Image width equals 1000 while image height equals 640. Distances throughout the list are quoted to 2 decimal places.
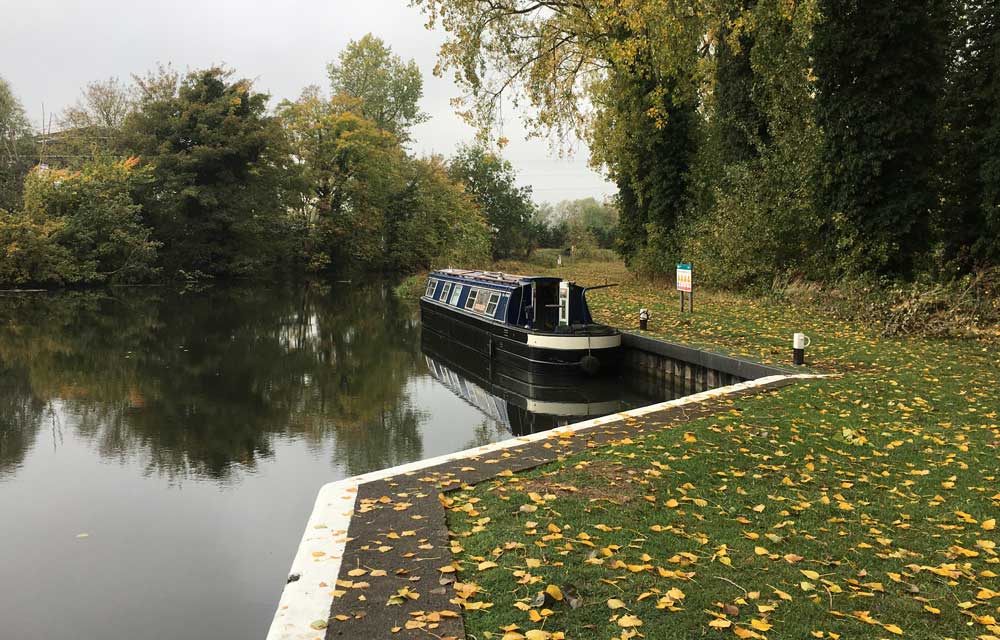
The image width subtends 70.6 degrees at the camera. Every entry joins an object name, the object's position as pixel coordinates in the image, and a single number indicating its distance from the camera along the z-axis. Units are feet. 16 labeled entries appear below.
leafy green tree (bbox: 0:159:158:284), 93.20
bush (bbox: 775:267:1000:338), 40.01
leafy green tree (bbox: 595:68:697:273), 73.72
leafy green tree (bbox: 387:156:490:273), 131.34
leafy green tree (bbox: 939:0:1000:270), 42.55
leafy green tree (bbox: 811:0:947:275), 45.91
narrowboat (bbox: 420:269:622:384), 41.86
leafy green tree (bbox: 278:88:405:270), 122.83
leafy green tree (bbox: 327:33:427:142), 159.53
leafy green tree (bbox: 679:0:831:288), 57.16
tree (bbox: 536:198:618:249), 155.02
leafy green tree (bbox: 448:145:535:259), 144.87
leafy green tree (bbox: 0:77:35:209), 123.34
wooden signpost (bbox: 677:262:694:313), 48.49
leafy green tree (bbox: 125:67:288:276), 110.83
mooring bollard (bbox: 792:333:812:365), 33.01
